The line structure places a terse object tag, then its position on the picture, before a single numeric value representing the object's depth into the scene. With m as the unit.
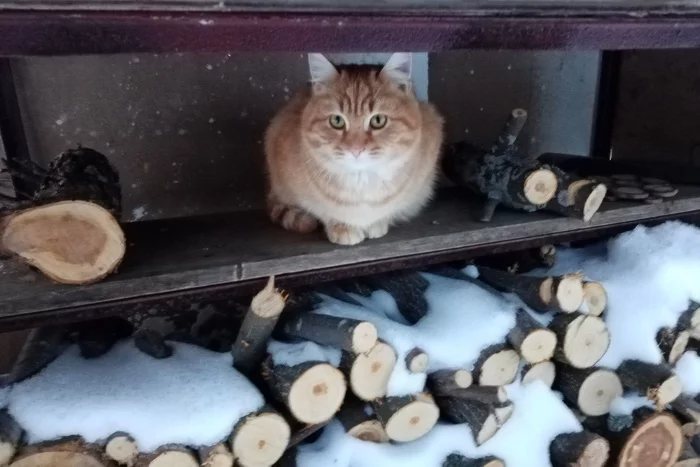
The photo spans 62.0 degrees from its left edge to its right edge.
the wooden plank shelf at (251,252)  1.10
